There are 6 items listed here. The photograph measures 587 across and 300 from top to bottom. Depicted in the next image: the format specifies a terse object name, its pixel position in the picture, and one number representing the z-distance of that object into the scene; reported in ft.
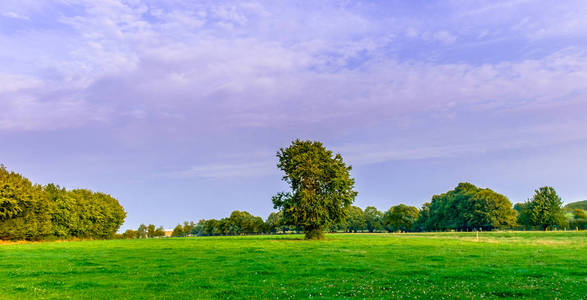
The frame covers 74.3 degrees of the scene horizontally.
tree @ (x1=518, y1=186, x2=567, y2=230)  460.14
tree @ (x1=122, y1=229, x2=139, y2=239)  595.39
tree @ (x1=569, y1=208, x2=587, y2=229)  472.03
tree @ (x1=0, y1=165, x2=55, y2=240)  267.39
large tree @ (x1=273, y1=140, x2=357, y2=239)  242.37
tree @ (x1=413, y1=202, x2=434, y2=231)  608.23
